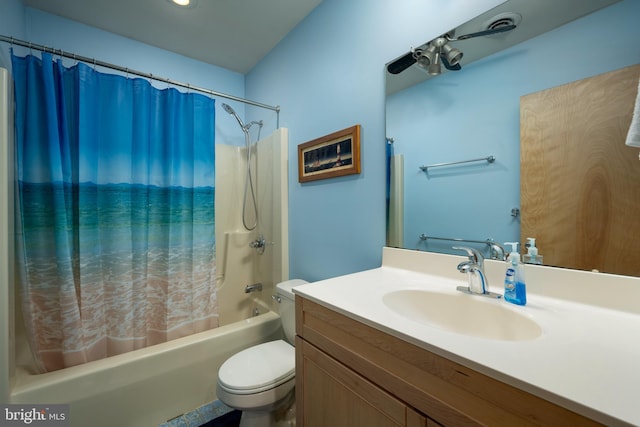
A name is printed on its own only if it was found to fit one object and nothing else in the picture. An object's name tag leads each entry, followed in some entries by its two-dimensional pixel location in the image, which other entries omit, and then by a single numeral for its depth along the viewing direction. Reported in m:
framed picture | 1.35
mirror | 0.77
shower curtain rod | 1.19
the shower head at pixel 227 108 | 2.00
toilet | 1.12
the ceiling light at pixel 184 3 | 1.55
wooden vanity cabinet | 0.46
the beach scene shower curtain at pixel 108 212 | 1.28
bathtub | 1.17
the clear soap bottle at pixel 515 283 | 0.78
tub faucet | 2.07
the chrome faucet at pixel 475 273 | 0.87
